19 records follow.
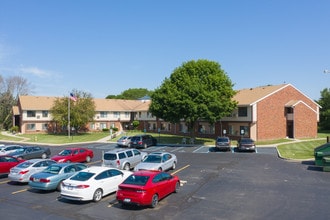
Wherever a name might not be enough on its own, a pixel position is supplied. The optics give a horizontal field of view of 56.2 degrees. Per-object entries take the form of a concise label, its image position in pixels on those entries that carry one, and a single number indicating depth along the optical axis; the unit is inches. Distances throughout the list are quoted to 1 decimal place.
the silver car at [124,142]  1562.5
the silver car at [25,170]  709.3
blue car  627.2
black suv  1523.3
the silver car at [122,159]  833.4
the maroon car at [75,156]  967.2
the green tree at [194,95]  1507.1
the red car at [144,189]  508.2
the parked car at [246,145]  1321.4
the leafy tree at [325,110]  2674.7
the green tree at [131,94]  5187.0
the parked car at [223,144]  1360.7
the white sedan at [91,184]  546.9
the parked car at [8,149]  1149.6
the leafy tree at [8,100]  2952.8
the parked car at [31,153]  1056.8
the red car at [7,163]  810.3
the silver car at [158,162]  778.2
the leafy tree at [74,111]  2218.3
